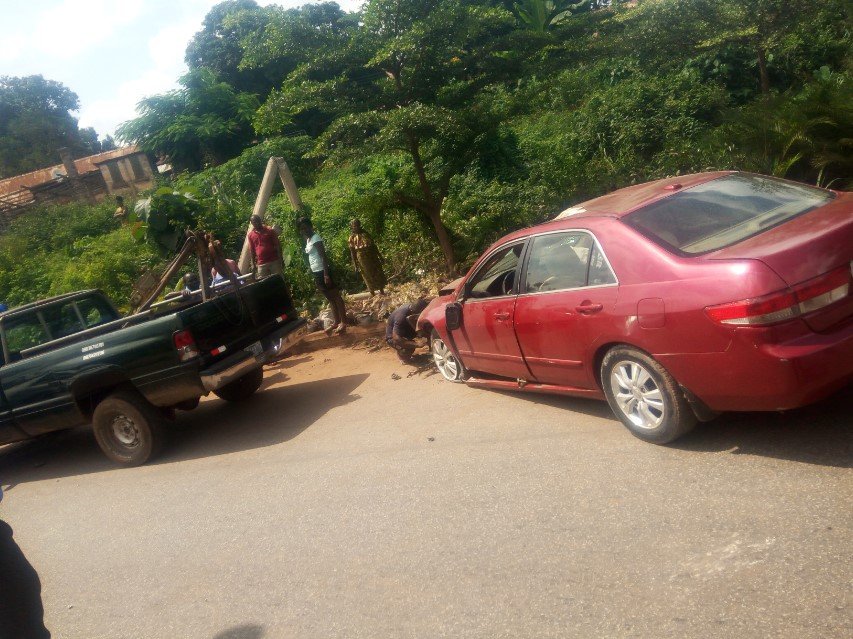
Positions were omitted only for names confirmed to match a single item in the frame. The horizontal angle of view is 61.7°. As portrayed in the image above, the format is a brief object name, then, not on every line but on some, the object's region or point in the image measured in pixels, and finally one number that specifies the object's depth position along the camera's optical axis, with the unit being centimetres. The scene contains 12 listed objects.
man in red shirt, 1111
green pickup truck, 694
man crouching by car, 861
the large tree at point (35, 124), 5725
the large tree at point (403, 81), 953
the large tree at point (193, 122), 3133
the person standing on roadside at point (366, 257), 1125
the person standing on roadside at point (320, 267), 1065
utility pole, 1222
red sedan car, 386
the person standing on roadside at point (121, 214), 1491
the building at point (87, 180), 4300
